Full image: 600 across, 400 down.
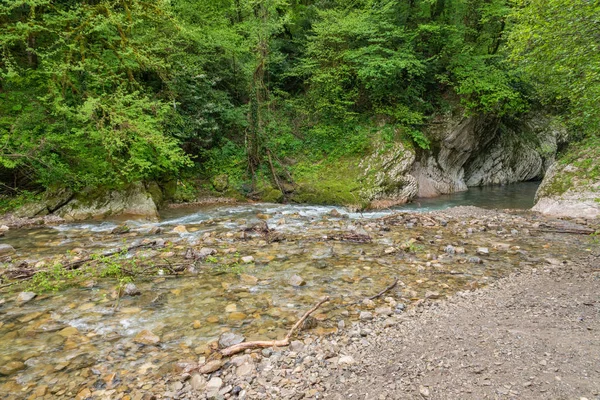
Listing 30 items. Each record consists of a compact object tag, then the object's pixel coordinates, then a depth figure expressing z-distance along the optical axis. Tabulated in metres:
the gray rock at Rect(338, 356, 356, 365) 3.23
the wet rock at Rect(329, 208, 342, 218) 10.58
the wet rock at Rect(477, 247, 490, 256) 6.68
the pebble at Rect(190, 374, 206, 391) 3.01
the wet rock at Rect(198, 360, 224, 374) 3.21
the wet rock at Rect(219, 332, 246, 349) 3.69
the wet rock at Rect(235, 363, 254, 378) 3.14
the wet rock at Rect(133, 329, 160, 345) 3.79
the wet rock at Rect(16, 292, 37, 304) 4.75
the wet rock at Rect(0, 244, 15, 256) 6.88
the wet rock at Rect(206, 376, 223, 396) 2.95
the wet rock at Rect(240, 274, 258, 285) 5.43
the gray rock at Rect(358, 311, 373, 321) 4.21
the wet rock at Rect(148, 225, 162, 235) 8.35
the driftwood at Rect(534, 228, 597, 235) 7.86
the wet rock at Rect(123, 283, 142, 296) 4.95
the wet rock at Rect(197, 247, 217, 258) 6.56
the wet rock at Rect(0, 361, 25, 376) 3.30
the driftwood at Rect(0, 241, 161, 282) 5.56
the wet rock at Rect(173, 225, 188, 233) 8.56
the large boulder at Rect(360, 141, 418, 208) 13.05
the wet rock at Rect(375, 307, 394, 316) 4.34
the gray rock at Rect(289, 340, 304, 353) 3.52
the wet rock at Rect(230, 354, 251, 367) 3.30
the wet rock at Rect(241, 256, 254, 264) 6.32
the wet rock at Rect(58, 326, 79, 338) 3.95
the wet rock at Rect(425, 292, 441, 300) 4.80
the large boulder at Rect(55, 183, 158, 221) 10.07
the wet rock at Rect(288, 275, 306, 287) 5.31
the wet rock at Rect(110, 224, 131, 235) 8.43
